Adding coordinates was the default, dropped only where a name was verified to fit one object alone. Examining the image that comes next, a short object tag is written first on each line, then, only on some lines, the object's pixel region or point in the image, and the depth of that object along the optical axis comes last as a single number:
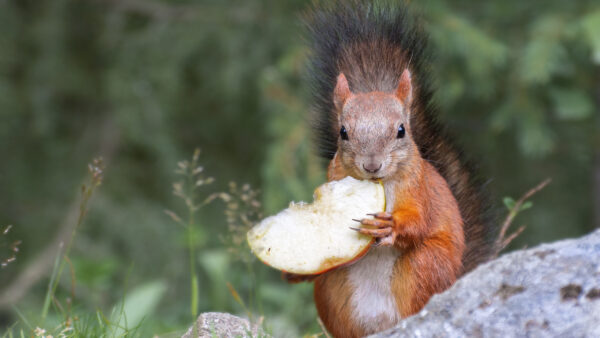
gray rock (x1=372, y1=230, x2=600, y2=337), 2.49
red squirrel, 3.11
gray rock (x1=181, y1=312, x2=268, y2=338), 3.09
